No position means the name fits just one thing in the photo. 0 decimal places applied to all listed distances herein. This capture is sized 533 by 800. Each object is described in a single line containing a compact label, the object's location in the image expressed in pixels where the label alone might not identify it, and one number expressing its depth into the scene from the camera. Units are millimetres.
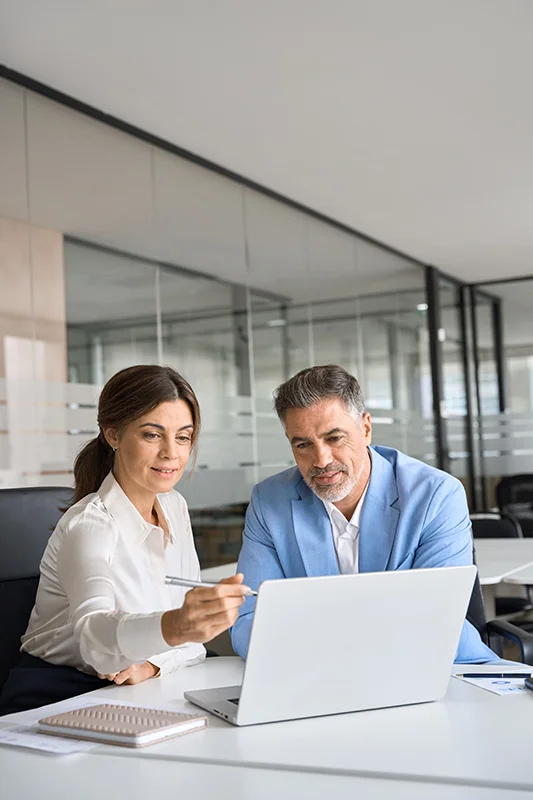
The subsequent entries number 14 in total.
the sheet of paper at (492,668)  1885
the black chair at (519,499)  8178
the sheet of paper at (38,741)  1427
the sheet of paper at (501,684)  1724
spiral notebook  1440
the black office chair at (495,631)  2426
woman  1781
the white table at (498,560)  3373
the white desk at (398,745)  1286
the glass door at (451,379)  9312
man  2217
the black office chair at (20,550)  2255
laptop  1457
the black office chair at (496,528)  5055
